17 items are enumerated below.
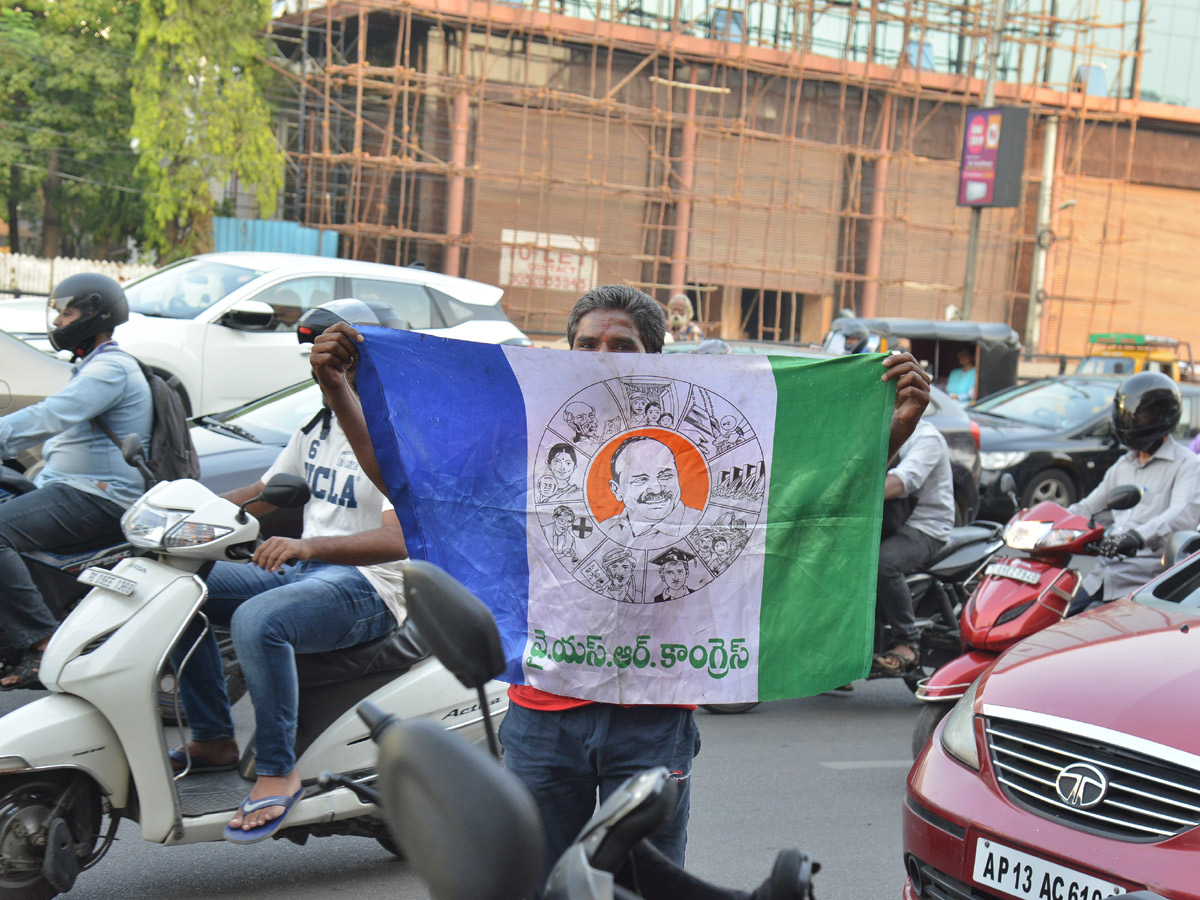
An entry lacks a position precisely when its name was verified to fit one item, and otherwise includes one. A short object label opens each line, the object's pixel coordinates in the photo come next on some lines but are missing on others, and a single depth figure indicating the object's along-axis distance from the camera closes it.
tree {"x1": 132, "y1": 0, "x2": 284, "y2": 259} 23.16
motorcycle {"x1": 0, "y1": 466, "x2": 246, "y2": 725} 4.98
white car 10.47
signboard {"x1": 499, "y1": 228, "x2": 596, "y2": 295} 27.27
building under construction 26.52
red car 3.12
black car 13.29
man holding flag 2.38
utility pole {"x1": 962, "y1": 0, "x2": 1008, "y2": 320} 25.64
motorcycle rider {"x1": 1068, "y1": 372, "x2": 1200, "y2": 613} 5.83
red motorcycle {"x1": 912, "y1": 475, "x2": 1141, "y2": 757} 5.42
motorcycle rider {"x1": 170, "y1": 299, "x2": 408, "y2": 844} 3.74
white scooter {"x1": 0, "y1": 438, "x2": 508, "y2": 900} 3.53
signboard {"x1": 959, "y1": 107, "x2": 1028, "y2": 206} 25.73
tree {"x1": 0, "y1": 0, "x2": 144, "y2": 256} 24.05
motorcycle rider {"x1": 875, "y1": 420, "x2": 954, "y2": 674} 6.72
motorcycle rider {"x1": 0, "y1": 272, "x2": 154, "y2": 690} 4.97
